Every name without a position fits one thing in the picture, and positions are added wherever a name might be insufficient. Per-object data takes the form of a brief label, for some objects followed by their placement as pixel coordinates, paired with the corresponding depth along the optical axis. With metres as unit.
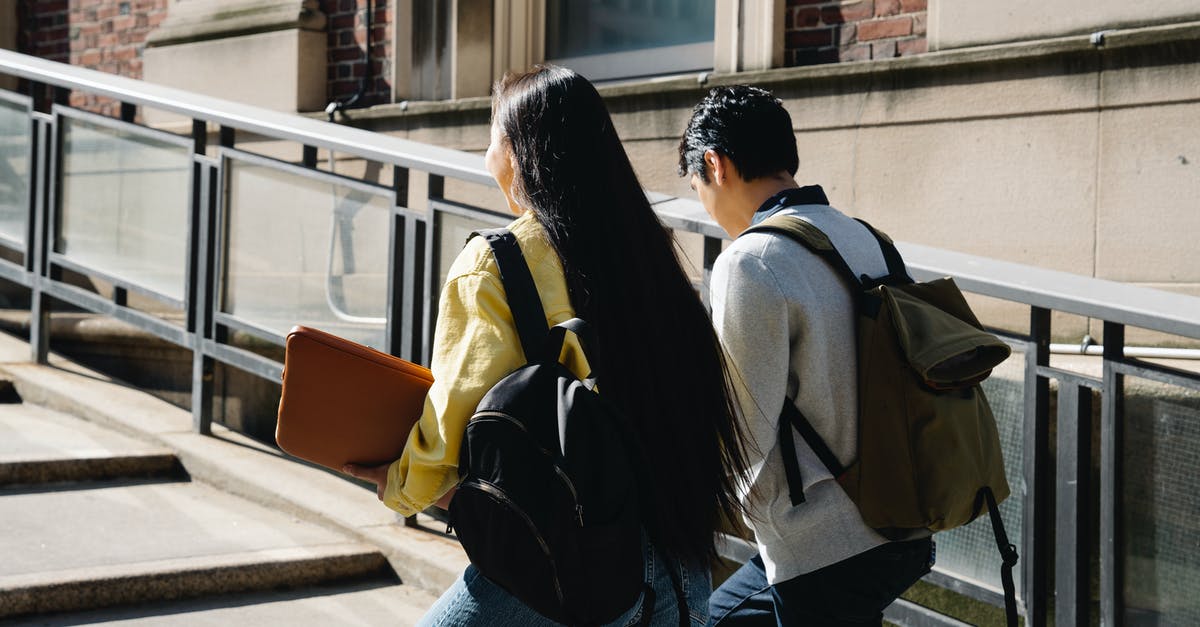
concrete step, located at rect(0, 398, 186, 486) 4.45
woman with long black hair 1.83
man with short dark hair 2.13
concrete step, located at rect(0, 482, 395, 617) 3.63
